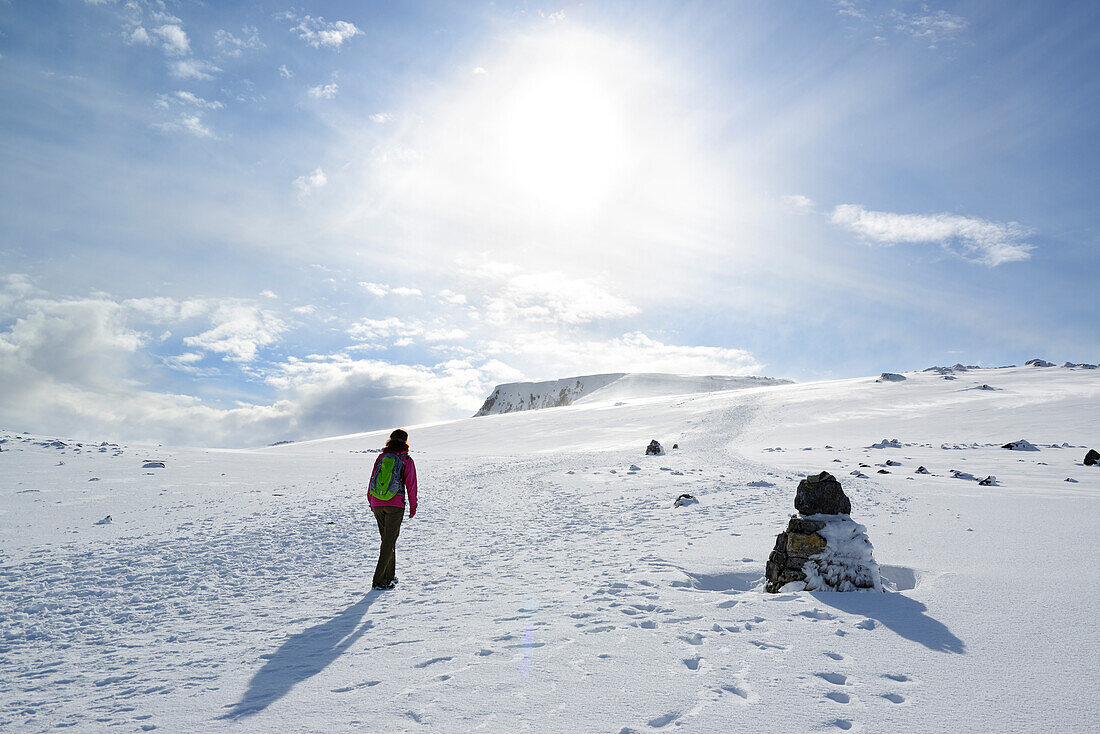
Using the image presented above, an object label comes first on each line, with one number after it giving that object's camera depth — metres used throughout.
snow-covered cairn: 7.13
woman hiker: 8.77
